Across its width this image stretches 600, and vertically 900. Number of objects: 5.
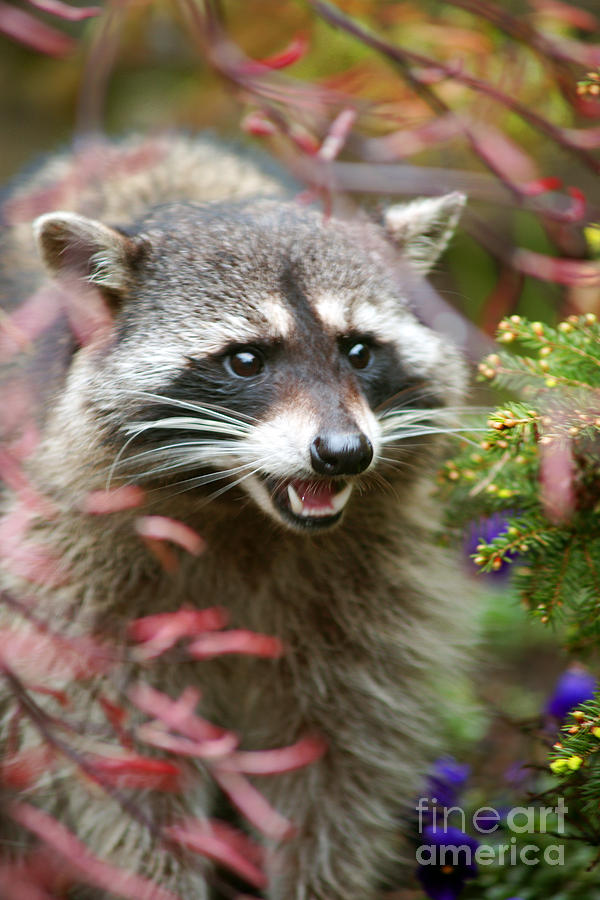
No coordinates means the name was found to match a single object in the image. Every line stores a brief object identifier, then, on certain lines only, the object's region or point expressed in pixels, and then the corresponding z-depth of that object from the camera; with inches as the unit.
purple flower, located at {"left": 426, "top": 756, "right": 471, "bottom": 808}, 233.6
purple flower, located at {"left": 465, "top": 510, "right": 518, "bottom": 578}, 286.5
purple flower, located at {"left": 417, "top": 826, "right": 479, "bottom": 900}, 205.8
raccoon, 174.7
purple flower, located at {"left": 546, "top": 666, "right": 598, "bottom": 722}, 225.0
